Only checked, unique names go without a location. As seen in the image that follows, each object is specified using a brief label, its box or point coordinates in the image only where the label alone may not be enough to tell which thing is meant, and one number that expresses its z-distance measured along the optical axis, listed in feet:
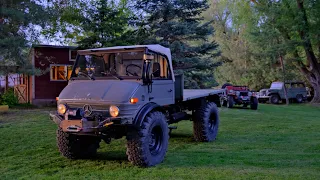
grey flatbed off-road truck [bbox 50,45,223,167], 19.39
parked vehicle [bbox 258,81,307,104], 96.53
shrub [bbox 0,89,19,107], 62.69
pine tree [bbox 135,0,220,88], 60.13
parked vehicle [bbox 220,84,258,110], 68.64
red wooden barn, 69.21
